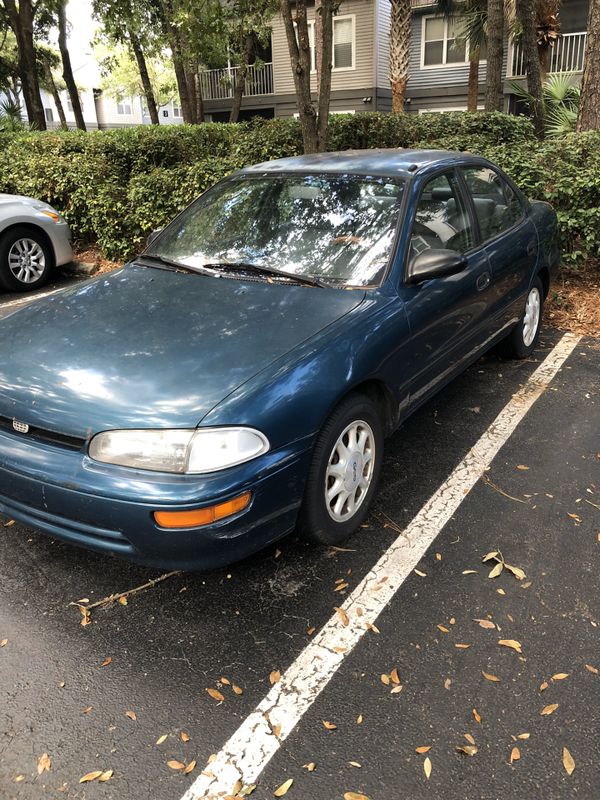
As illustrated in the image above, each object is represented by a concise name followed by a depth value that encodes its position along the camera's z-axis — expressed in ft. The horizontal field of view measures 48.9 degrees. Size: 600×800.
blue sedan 7.74
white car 24.21
